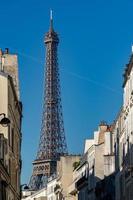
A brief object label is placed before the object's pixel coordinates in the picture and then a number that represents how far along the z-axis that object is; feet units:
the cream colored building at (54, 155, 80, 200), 294.69
